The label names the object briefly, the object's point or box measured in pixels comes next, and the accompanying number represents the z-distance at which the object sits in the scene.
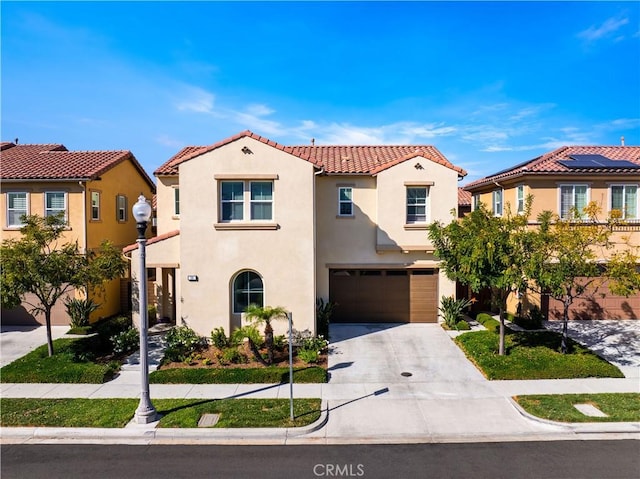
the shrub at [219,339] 13.73
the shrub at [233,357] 12.66
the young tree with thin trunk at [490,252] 12.00
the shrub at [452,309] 16.38
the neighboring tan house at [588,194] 16.64
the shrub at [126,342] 13.56
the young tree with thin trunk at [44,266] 11.83
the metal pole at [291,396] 9.01
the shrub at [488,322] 15.68
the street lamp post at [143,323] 9.17
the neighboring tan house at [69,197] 17.02
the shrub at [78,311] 16.22
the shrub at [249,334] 12.34
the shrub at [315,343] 13.63
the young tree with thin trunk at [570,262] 11.74
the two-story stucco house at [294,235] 14.08
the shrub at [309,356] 12.63
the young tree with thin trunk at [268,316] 12.43
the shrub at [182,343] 12.95
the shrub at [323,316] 15.70
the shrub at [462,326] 16.14
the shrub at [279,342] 13.66
